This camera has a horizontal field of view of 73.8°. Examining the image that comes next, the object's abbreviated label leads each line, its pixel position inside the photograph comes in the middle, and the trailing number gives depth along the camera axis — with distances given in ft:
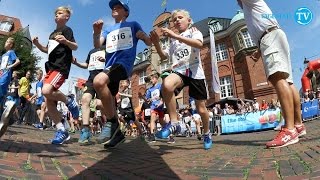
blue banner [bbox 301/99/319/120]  34.03
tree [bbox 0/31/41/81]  70.83
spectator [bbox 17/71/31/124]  26.20
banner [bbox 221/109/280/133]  33.60
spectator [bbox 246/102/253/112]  36.83
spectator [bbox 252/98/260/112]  35.67
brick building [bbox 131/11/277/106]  65.43
